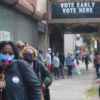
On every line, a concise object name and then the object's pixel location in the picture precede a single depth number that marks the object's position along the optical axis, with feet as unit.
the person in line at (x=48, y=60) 52.19
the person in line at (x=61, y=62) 54.38
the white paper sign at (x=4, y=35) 29.44
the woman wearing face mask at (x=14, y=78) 9.73
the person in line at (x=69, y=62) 55.79
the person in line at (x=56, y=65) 51.39
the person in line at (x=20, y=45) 21.30
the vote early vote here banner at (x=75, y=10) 57.00
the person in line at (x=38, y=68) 16.30
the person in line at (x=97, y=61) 54.21
